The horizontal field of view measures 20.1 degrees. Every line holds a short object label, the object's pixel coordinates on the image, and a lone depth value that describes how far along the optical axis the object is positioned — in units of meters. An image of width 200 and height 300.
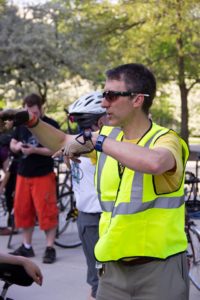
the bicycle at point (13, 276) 2.52
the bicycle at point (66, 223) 6.98
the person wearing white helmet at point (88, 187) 3.82
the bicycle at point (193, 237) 5.02
